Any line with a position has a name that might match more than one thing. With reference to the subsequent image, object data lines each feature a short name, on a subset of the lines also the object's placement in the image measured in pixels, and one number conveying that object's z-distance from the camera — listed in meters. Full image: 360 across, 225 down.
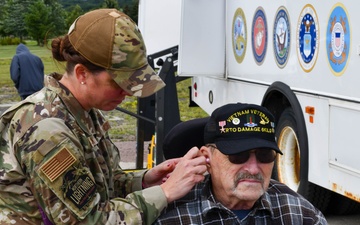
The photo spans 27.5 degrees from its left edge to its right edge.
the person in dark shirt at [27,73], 11.93
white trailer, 5.19
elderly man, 2.51
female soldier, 2.17
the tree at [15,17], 28.69
